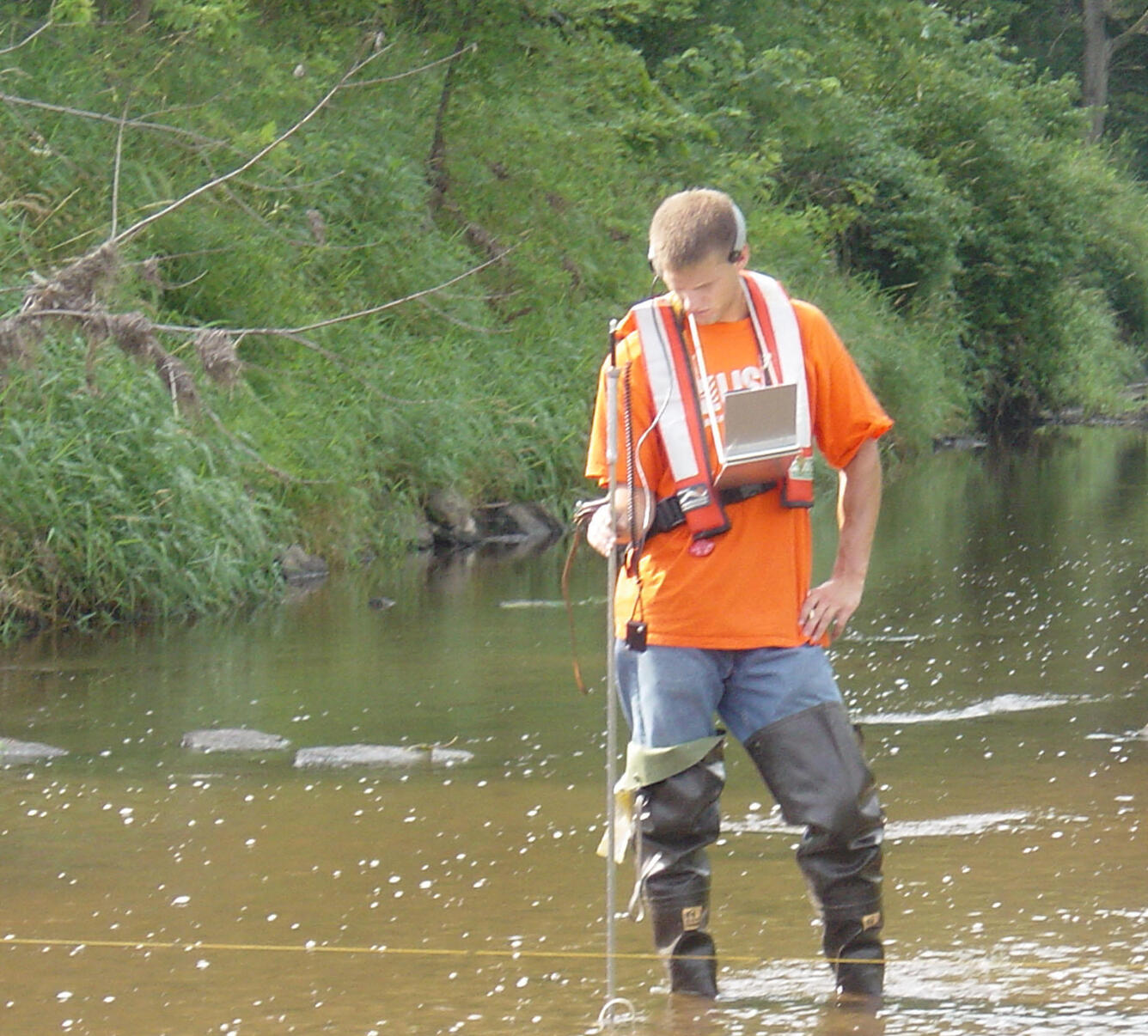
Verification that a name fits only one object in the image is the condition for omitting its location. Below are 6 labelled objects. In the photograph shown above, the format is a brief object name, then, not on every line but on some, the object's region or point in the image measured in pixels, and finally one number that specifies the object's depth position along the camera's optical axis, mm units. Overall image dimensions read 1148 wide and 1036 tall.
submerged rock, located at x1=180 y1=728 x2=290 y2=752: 14656
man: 8164
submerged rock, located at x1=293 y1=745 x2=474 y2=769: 13977
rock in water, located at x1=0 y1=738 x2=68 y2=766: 14234
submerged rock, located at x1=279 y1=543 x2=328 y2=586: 25547
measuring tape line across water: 9445
